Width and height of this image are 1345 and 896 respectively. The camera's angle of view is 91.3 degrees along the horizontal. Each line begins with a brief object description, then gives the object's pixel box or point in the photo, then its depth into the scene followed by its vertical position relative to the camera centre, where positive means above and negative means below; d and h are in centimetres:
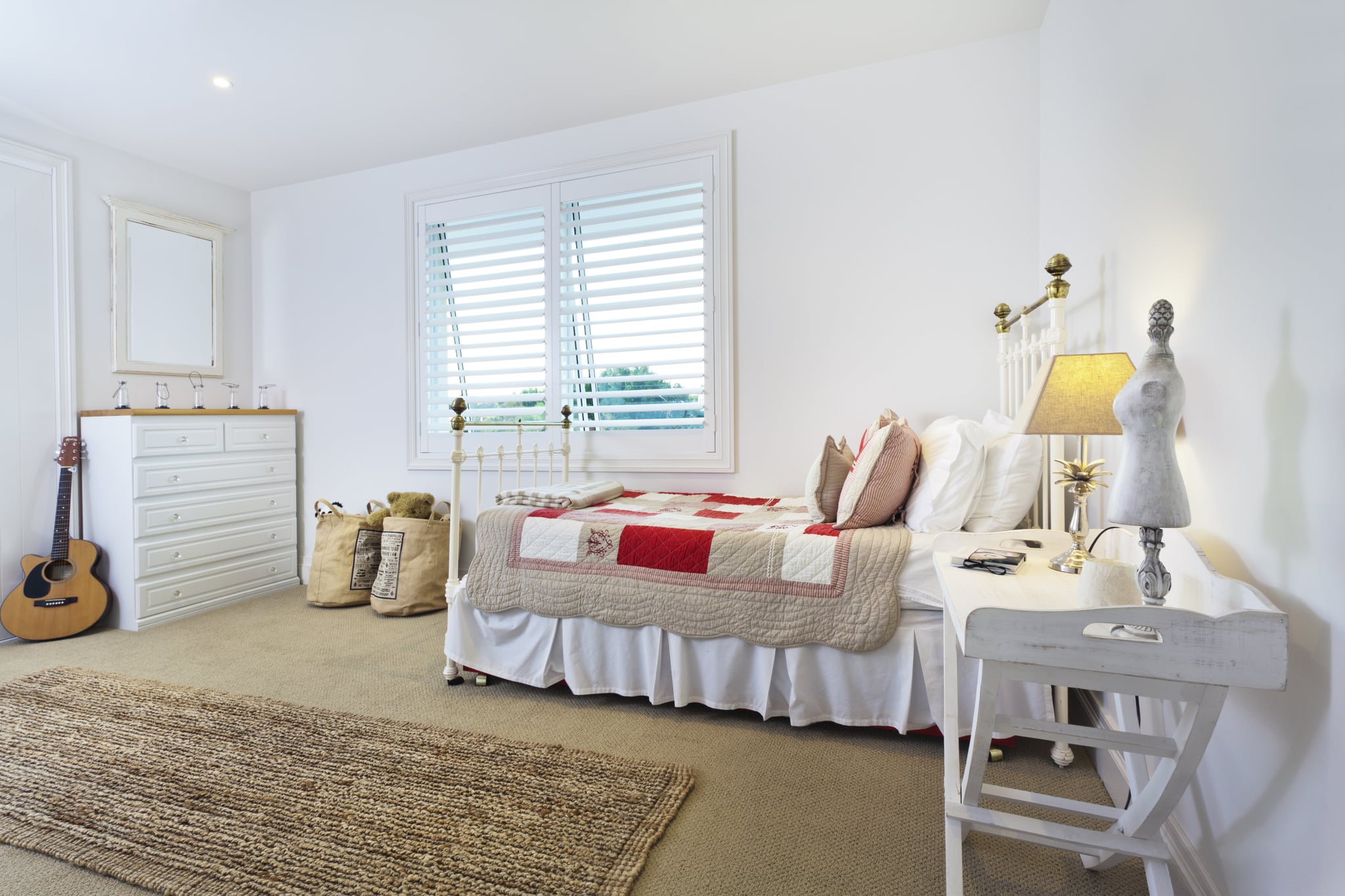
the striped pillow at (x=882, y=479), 216 -13
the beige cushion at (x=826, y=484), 229 -15
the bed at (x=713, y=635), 194 -65
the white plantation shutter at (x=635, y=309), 323 +67
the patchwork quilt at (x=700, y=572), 197 -43
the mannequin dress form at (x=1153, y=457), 101 -2
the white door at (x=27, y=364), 310 +37
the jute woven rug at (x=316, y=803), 140 -91
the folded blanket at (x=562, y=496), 259 -23
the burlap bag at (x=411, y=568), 336 -66
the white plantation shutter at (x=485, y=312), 357 +72
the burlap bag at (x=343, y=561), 353 -66
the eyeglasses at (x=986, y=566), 141 -27
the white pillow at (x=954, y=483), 204 -13
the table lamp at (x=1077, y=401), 144 +9
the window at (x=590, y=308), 320 +70
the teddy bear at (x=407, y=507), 357 -36
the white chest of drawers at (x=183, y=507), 320 -35
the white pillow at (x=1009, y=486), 206 -14
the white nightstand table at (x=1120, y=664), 91 -32
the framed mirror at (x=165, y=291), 355 +85
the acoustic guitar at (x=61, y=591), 302 -71
